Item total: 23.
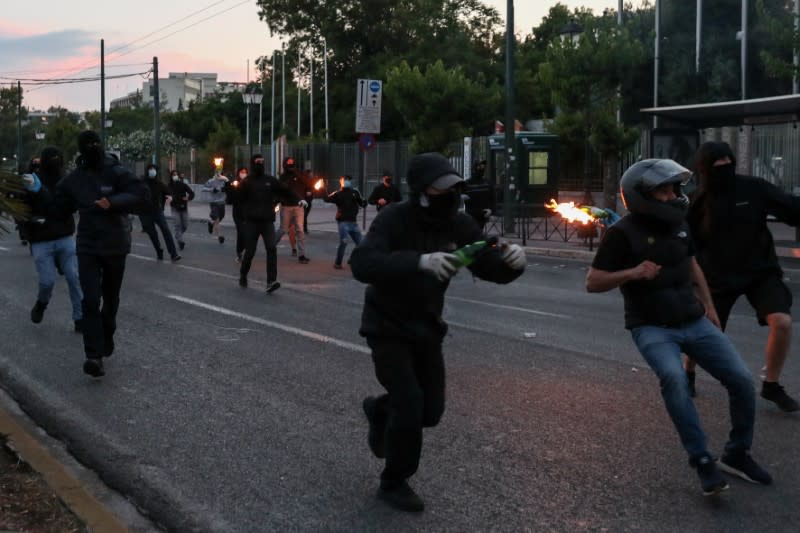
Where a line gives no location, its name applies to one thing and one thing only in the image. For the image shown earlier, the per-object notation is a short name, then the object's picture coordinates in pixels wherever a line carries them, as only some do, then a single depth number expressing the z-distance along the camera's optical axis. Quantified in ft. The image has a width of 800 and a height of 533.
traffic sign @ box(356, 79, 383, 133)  92.89
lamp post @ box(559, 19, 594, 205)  87.86
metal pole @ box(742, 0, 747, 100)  98.02
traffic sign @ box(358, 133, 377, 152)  94.02
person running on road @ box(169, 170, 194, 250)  75.31
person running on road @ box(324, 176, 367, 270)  62.23
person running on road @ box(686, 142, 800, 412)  22.56
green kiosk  110.52
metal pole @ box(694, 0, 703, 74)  103.45
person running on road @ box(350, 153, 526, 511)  15.97
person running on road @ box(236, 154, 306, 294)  49.47
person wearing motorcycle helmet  17.67
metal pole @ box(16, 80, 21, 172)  296.71
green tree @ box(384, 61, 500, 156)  120.47
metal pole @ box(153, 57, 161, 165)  161.48
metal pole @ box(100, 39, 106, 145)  184.43
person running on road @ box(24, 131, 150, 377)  27.89
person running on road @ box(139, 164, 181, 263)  66.44
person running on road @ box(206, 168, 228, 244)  85.15
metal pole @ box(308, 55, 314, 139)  210.79
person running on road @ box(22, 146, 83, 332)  34.17
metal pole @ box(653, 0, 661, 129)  106.96
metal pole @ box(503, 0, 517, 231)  86.22
